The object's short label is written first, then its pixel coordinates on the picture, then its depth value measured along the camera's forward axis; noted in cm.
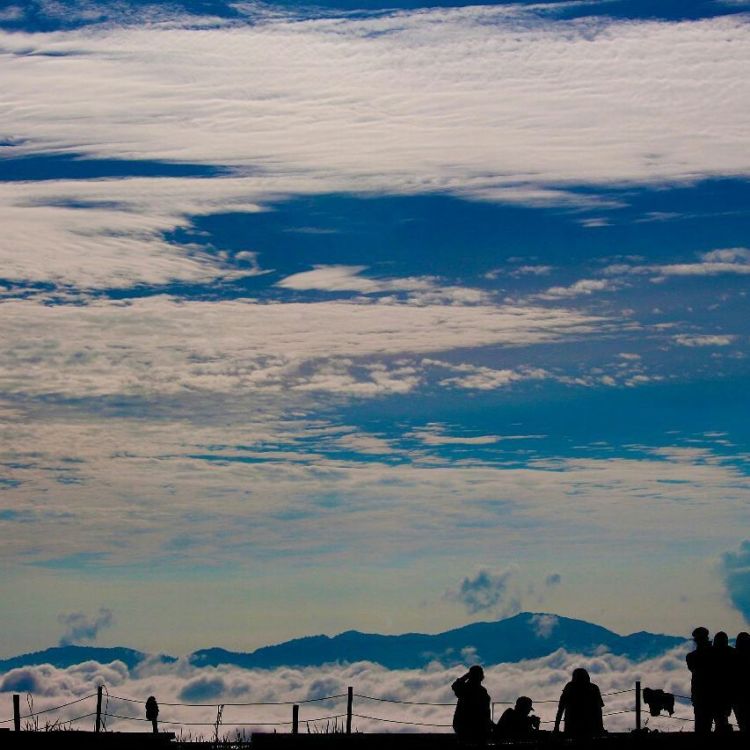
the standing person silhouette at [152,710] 3231
